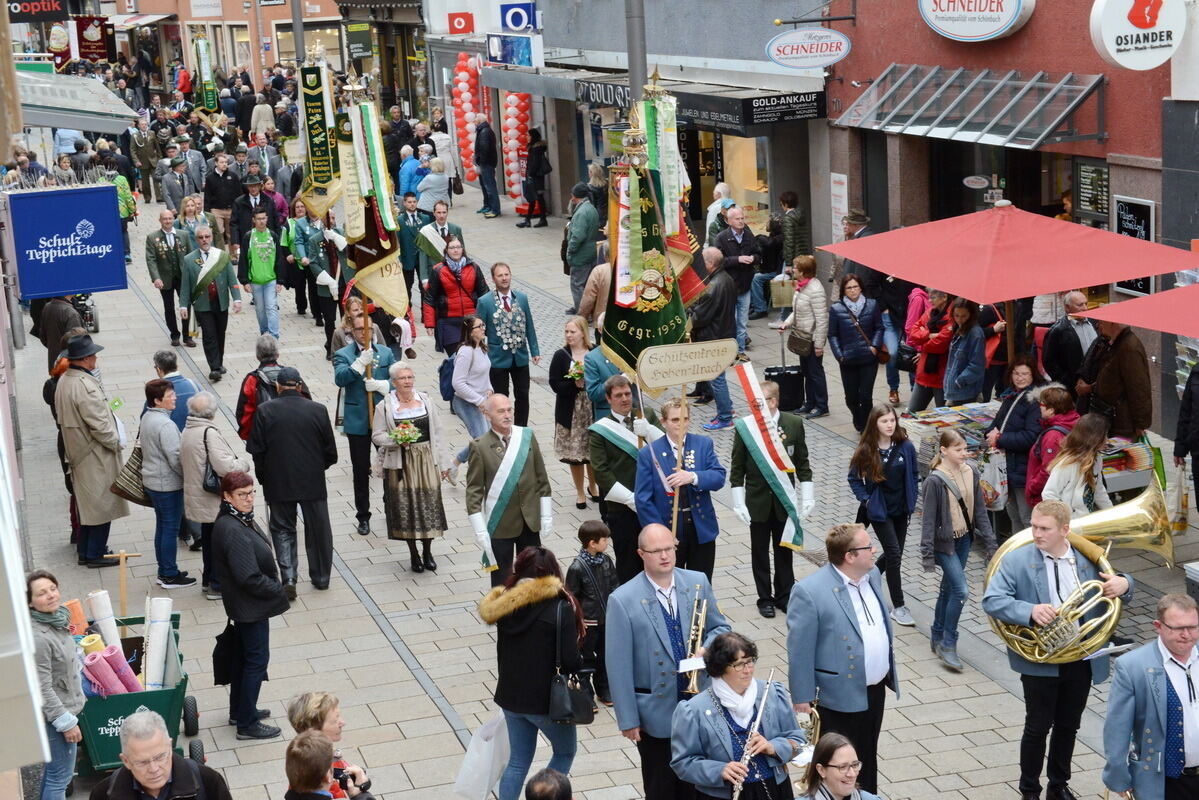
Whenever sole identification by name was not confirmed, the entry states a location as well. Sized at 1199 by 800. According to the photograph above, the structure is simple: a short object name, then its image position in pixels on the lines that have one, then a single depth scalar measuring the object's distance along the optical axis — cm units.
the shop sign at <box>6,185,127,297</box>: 1322
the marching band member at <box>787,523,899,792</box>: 777
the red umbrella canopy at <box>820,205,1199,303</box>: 1186
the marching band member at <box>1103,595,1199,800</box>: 730
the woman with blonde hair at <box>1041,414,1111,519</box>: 1105
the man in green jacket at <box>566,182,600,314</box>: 1988
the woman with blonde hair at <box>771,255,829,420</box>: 1583
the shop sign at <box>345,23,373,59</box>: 4653
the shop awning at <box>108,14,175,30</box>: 6981
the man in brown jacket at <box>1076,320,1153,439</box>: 1259
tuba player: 816
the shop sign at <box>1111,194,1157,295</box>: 1521
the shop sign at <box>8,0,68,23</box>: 2098
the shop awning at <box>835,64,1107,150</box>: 1608
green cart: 885
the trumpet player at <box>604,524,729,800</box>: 774
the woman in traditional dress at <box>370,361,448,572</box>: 1247
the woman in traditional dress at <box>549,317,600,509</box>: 1350
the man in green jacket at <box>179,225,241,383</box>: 1842
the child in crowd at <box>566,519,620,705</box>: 919
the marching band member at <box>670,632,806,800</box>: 673
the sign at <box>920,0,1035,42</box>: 1691
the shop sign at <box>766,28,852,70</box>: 1961
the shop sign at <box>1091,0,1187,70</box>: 1398
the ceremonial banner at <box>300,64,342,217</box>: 1858
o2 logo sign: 3122
